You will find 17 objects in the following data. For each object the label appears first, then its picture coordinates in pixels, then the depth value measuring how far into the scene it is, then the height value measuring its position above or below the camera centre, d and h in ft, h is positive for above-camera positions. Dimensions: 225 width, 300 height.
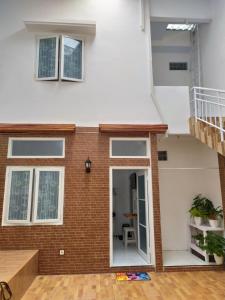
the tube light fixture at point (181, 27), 23.20 +16.40
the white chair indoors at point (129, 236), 21.98 -4.09
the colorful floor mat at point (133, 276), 15.03 -5.40
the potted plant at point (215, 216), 18.33 -1.81
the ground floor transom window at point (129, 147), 18.12 +3.53
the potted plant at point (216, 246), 16.76 -3.81
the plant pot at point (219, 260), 16.92 -4.76
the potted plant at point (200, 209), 19.44 -1.33
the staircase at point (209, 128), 14.14 +4.51
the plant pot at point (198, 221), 19.50 -2.30
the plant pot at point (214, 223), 18.26 -2.32
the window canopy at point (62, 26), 18.76 +13.28
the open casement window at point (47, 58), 18.66 +10.79
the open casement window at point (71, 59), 18.75 +10.74
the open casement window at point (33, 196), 16.67 -0.21
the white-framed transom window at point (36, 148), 17.52 +3.38
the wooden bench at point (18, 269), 11.27 -3.86
